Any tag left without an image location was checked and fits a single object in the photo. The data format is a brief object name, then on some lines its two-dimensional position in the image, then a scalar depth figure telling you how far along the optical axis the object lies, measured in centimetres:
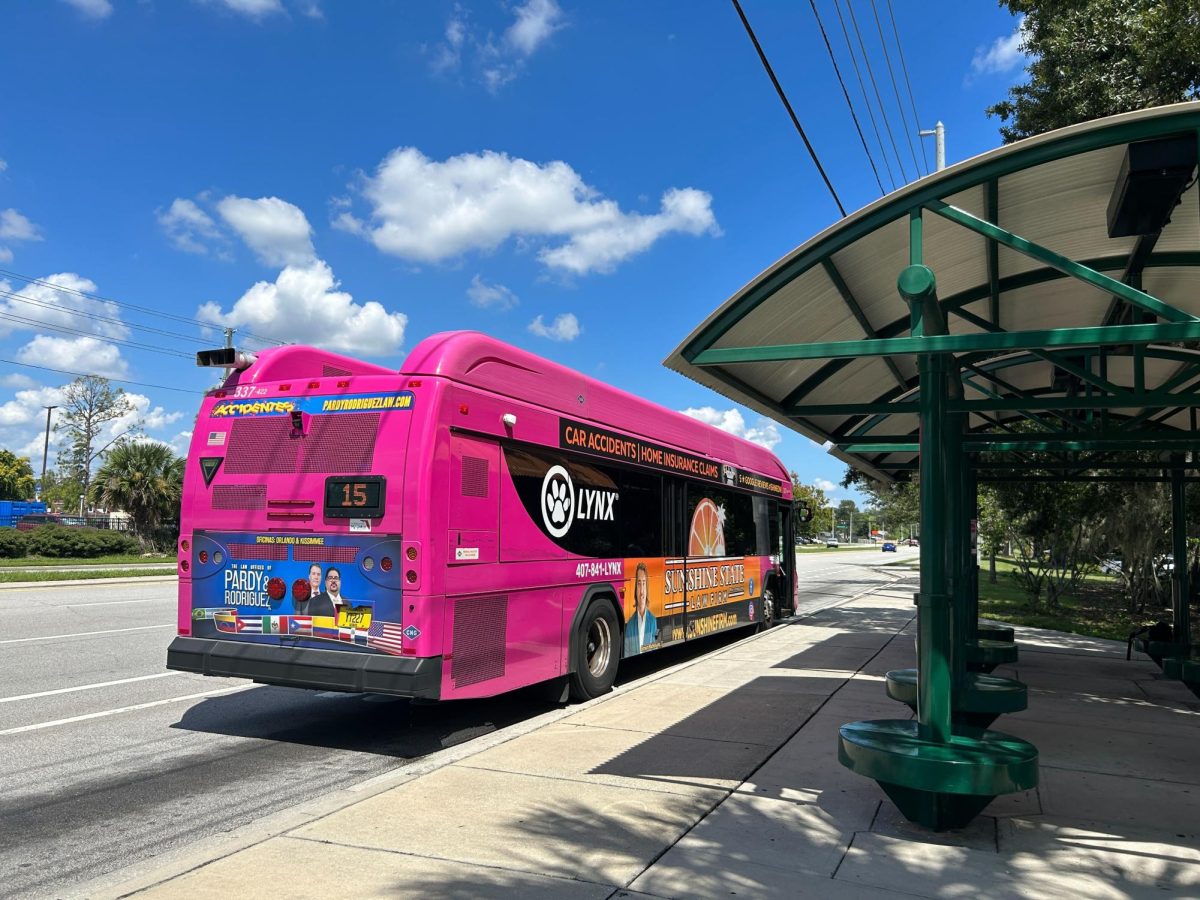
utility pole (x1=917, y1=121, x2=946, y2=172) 1912
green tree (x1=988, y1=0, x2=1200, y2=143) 1199
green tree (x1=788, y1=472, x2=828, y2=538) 9450
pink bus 689
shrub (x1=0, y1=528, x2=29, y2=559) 3600
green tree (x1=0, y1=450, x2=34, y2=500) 8094
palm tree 4006
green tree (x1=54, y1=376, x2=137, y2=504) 6588
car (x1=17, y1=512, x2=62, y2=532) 6009
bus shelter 501
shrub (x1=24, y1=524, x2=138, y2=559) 3719
